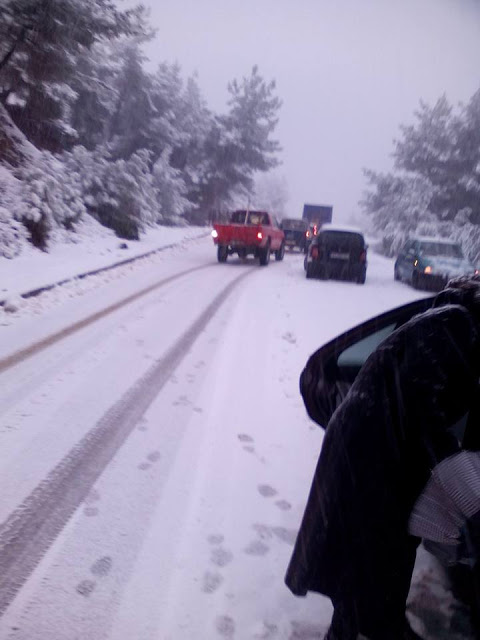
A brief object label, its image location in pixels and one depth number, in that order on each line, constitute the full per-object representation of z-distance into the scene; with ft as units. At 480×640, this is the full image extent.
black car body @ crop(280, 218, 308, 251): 86.99
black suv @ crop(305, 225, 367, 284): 48.49
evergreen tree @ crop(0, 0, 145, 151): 40.81
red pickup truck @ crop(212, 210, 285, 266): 54.39
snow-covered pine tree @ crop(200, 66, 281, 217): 128.77
